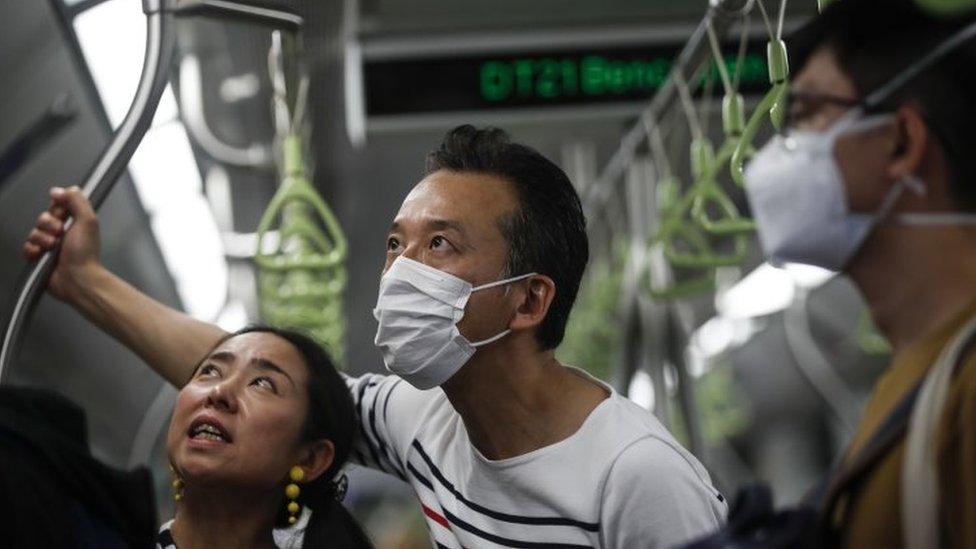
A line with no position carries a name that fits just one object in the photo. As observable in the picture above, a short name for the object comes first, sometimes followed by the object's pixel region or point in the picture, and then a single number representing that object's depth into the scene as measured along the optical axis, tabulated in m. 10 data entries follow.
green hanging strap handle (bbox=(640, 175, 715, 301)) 4.64
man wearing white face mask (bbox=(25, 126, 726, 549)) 2.43
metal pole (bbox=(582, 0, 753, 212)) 3.38
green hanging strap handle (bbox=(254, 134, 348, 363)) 4.09
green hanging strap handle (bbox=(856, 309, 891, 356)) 6.47
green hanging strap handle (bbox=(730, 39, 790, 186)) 2.62
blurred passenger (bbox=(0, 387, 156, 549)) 2.18
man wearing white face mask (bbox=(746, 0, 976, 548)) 1.63
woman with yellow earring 2.86
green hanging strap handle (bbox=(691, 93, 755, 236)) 3.44
